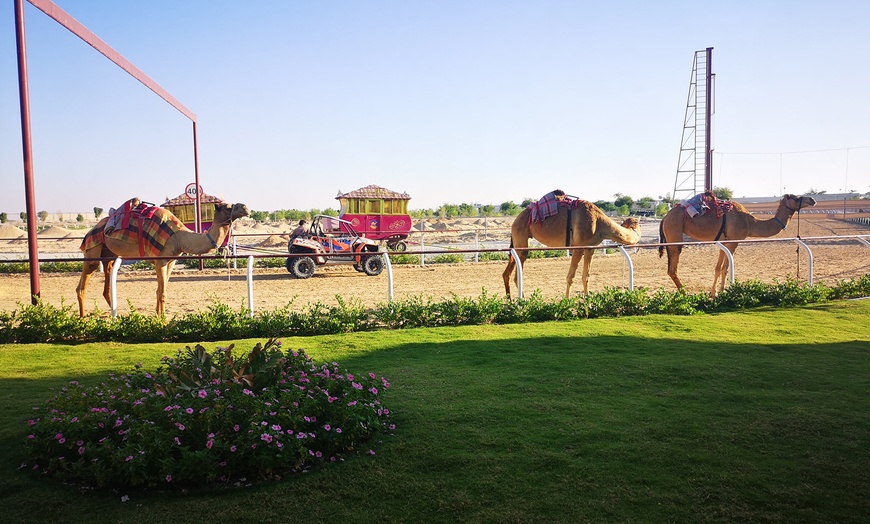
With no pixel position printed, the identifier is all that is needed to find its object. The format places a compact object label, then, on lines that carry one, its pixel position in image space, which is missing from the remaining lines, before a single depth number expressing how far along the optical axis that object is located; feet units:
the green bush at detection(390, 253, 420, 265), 69.07
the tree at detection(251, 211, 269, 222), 207.21
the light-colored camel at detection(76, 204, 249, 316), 34.42
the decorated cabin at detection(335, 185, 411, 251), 69.77
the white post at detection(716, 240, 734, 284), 35.37
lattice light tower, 81.41
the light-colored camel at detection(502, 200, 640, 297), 39.55
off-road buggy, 53.36
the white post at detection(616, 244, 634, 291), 33.04
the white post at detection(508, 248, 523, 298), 31.83
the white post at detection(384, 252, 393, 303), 30.72
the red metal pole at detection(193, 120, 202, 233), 46.39
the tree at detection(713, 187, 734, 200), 161.33
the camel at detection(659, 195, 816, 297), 42.11
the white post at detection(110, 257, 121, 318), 27.43
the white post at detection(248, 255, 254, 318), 28.94
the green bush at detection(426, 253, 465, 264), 69.95
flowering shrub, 12.46
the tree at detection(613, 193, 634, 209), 251.64
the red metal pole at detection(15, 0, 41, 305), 26.68
